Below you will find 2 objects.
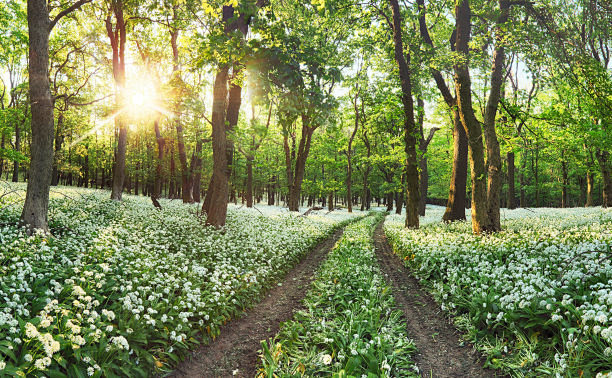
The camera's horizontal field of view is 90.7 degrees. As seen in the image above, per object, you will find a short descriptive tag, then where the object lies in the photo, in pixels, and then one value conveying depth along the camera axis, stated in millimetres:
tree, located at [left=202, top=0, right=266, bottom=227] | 11855
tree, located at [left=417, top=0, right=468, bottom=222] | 15219
